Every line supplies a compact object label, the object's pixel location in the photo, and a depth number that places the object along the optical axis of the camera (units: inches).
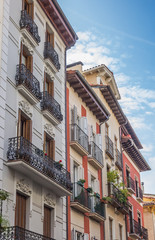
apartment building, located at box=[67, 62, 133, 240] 923.4
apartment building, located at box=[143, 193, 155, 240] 1683.1
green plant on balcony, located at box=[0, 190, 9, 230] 503.5
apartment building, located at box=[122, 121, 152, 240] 1328.7
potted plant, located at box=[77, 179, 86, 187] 900.0
